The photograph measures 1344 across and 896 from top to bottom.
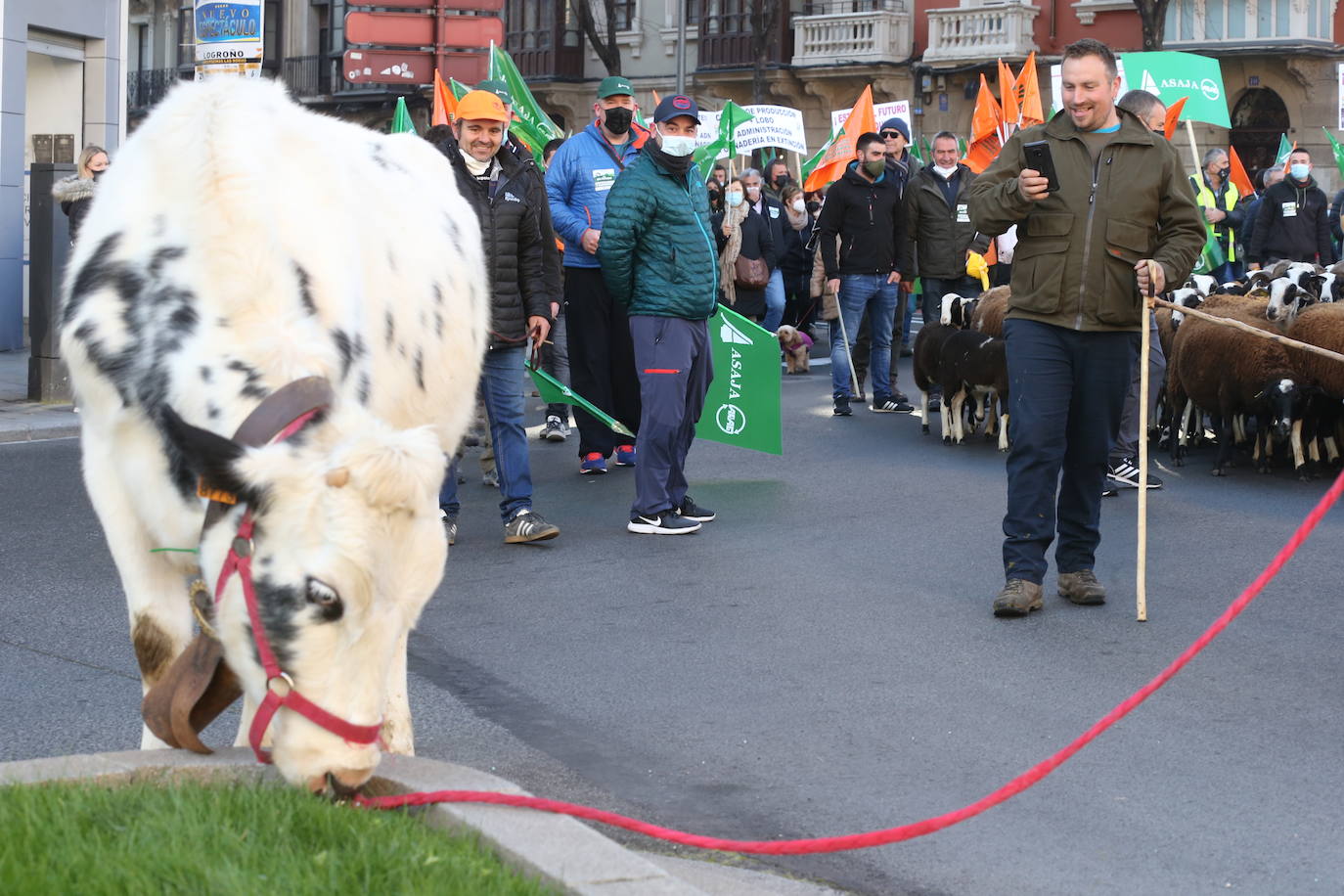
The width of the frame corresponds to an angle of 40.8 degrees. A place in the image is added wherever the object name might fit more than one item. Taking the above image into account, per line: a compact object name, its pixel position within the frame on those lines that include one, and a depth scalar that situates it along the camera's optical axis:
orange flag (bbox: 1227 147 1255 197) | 24.09
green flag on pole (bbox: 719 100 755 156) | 20.70
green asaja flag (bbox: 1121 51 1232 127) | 20.30
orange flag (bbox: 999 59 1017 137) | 22.44
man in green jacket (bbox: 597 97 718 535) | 9.99
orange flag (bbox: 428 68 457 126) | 17.10
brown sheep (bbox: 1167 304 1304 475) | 12.42
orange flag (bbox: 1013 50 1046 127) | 22.02
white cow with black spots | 3.77
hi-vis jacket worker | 22.61
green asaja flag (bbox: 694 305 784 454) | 12.54
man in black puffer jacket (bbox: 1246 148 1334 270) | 20.47
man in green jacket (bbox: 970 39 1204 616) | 7.96
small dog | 20.44
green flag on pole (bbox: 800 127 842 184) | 24.41
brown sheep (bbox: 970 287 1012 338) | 14.66
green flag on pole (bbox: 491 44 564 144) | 18.98
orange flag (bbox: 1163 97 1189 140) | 16.81
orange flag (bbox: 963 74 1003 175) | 21.06
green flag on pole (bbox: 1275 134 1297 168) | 24.24
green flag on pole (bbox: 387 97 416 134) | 16.11
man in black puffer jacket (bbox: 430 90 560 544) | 9.77
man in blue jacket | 12.40
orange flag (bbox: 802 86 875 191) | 22.33
